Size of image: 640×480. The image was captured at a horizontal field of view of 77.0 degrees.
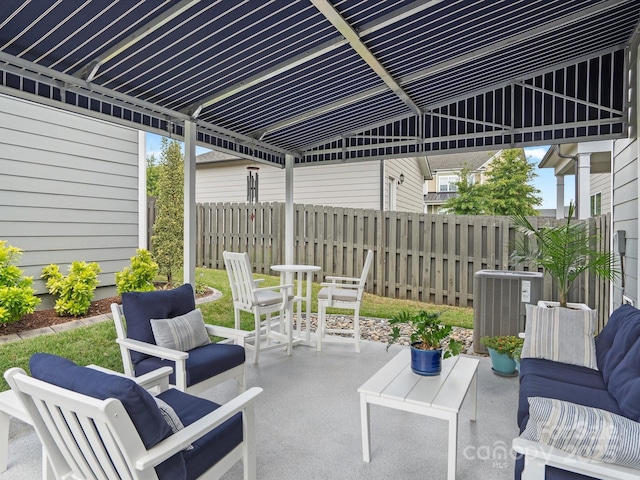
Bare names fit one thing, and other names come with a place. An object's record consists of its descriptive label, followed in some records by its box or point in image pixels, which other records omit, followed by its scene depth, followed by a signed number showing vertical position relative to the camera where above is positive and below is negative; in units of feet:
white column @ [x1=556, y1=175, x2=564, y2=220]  29.67 +2.75
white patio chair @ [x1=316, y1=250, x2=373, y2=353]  15.49 -2.72
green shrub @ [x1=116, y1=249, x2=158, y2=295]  17.08 -1.87
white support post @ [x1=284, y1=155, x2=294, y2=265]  20.42 +1.18
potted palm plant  12.73 -0.75
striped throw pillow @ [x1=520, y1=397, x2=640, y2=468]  4.80 -2.48
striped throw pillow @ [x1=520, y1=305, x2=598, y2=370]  9.88 -2.68
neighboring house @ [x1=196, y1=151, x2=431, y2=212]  29.50 +3.95
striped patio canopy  8.84 +4.69
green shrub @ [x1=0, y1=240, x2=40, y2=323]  13.08 -2.00
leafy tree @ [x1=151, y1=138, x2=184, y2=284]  21.36 +0.93
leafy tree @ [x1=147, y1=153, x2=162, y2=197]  44.57 +6.60
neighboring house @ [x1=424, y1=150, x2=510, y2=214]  58.90 +8.71
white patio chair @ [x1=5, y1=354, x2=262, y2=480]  4.73 -2.54
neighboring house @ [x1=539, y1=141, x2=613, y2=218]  19.94 +3.85
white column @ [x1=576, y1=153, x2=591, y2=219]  20.20 +2.38
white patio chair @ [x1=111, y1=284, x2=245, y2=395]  9.25 -3.06
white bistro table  16.25 -2.04
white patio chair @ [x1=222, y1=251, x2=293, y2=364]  14.15 -2.53
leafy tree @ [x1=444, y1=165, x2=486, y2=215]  45.57 +3.62
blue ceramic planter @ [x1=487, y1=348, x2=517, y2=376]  12.97 -4.32
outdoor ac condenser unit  14.67 -2.56
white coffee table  7.30 -3.22
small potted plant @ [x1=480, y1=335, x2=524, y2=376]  12.92 -3.96
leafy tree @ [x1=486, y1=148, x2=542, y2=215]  45.21 +4.96
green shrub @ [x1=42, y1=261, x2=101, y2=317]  15.53 -2.16
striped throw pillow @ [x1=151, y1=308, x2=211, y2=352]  10.03 -2.60
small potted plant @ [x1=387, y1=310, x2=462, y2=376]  8.82 -2.52
